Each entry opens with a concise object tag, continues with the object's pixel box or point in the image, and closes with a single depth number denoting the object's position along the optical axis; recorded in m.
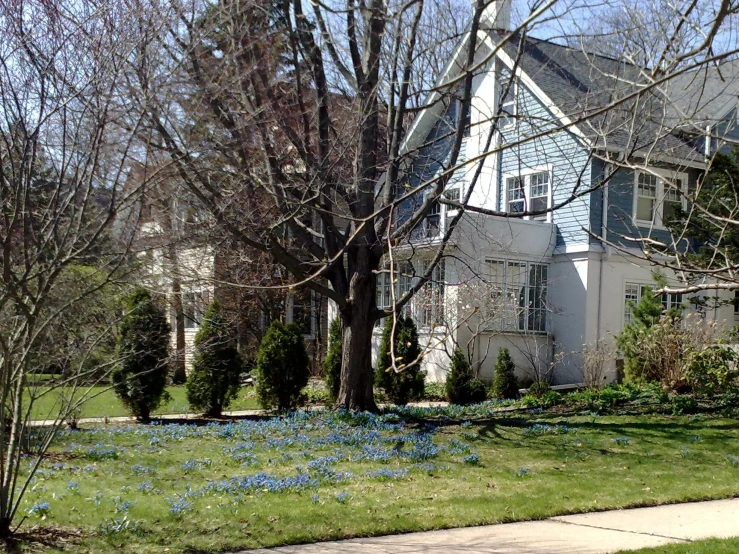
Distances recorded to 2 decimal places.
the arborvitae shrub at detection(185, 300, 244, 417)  14.41
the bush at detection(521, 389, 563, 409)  14.73
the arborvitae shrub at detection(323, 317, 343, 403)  15.99
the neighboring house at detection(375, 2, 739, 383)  18.67
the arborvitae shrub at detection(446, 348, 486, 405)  16.44
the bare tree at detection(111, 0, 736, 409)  8.00
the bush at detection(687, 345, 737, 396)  13.66
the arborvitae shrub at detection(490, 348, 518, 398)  17.36
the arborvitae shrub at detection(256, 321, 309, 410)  14.80
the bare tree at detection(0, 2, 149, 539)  5.71
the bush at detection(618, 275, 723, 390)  15.00
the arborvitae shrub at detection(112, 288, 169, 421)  13.40
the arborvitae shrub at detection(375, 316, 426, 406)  16.12
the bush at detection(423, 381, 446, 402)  17.53
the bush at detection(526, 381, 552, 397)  16.53
